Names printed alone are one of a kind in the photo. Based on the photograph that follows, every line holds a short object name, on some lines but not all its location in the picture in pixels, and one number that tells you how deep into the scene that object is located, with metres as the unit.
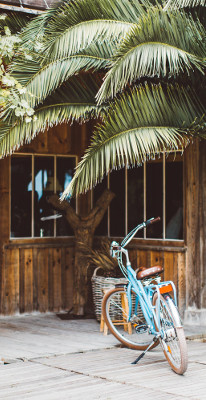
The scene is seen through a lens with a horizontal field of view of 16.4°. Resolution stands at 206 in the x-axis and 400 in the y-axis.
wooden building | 8.95
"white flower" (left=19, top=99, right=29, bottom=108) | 5.98
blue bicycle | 6.44
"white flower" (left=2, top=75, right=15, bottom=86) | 5.86
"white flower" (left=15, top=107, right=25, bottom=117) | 6.04
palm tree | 7.36
